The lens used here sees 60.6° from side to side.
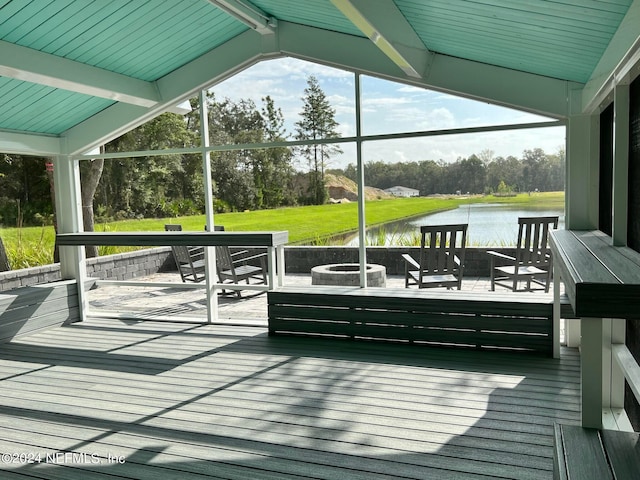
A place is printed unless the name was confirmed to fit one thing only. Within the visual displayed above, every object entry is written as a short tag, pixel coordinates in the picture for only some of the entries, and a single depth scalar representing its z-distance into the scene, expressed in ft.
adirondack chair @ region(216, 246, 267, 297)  21.53
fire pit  18.62
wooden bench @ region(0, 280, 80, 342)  17.81
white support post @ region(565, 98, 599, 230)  14.05
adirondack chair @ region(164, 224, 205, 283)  22.30
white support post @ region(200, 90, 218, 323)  18.81
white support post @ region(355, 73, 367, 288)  16.88
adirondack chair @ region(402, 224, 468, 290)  16.37
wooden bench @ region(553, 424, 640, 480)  5.14
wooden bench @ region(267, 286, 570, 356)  14.48
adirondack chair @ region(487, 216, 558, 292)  15.79
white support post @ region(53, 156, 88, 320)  20.54
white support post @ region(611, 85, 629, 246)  9.07
